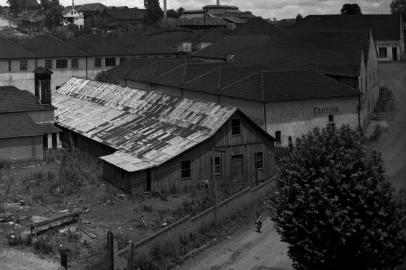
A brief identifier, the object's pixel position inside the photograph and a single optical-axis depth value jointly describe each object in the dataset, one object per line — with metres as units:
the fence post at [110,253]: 19.41
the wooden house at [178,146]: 32.53
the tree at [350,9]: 107.78
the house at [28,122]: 40.34
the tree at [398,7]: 94.86
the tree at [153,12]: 131.12
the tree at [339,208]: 16.66
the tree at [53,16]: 132.75
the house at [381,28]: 71.69
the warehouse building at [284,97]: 40.69
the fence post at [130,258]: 19.92
